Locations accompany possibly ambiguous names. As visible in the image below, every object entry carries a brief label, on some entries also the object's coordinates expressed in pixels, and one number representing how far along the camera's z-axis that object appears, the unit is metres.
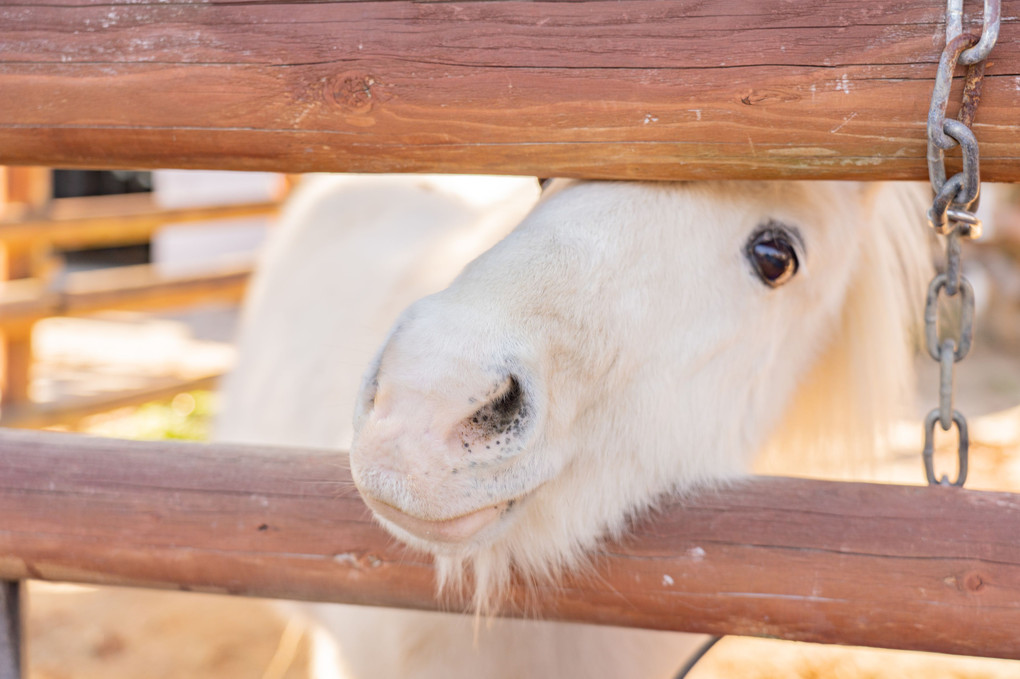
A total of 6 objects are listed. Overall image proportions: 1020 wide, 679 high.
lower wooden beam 1.00
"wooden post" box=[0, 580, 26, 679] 1.20
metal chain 0.88
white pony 0.88
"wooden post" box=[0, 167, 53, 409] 3.61
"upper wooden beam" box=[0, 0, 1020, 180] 0.94
